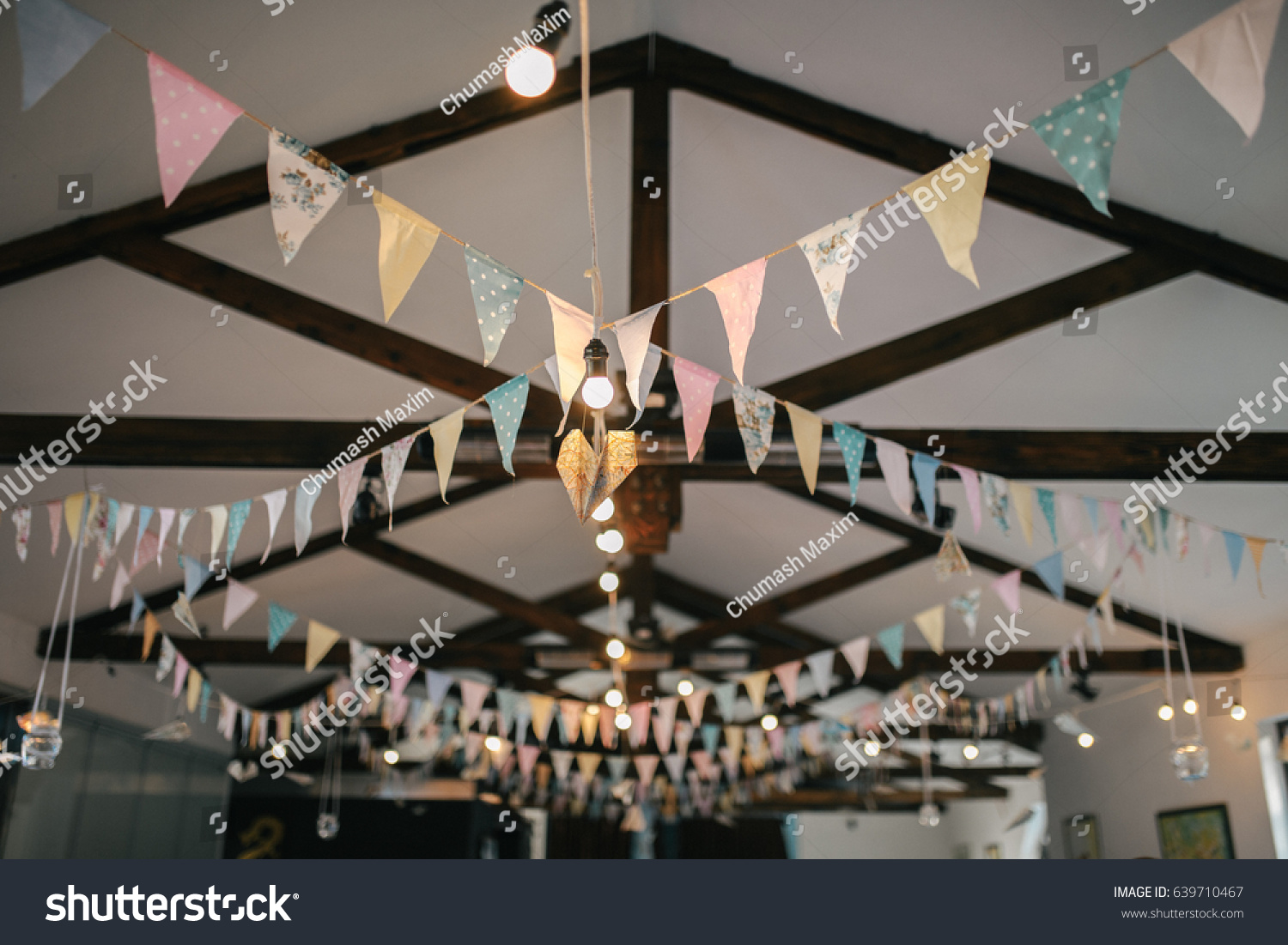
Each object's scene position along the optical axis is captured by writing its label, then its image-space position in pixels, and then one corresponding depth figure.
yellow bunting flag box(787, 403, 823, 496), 3.00
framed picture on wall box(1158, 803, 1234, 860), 6.73
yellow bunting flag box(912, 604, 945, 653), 4.68
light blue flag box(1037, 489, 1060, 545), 3.58
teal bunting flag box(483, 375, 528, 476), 2.59
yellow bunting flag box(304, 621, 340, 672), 4.68
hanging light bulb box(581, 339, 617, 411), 2.09
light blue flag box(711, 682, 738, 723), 6.60
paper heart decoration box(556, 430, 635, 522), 2.31
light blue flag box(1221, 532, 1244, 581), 3.68
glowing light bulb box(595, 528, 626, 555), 4.21
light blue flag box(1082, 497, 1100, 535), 3.58
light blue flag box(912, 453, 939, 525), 3.39
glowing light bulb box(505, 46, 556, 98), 1.77
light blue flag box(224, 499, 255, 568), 3.53
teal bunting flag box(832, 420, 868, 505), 3.19
